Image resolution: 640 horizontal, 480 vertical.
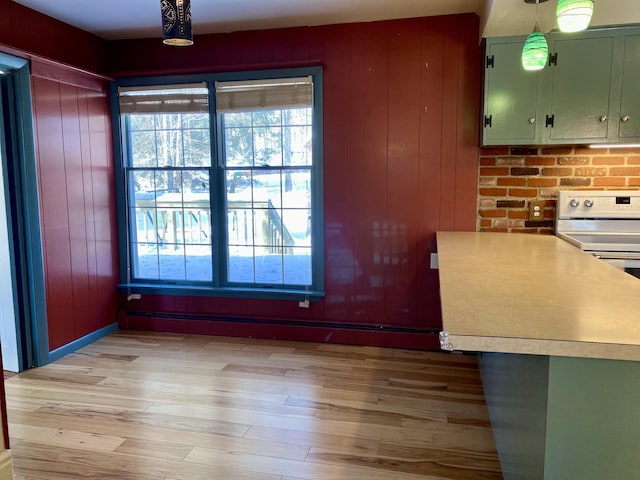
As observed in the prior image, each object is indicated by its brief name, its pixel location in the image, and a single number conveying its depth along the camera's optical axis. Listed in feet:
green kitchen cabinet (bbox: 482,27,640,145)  9.70
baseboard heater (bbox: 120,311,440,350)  12.17
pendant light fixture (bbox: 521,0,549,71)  7.16
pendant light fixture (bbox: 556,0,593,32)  5.62
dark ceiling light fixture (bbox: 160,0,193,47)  6.27
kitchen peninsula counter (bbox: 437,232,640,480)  3.97
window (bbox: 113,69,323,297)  12.33
